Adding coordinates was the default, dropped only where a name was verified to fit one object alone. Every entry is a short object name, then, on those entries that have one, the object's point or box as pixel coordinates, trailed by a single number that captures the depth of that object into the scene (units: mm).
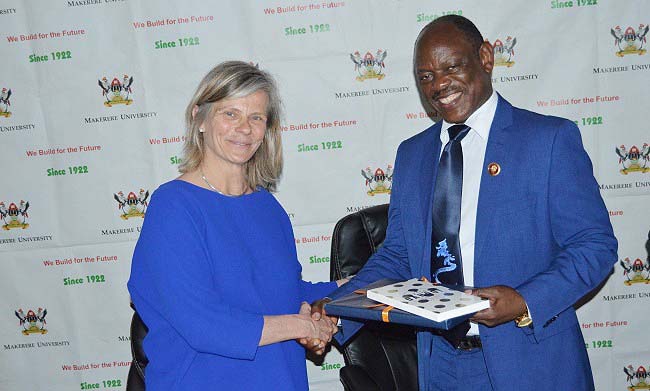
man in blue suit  2098
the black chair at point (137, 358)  2916
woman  2176
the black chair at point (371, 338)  2969
